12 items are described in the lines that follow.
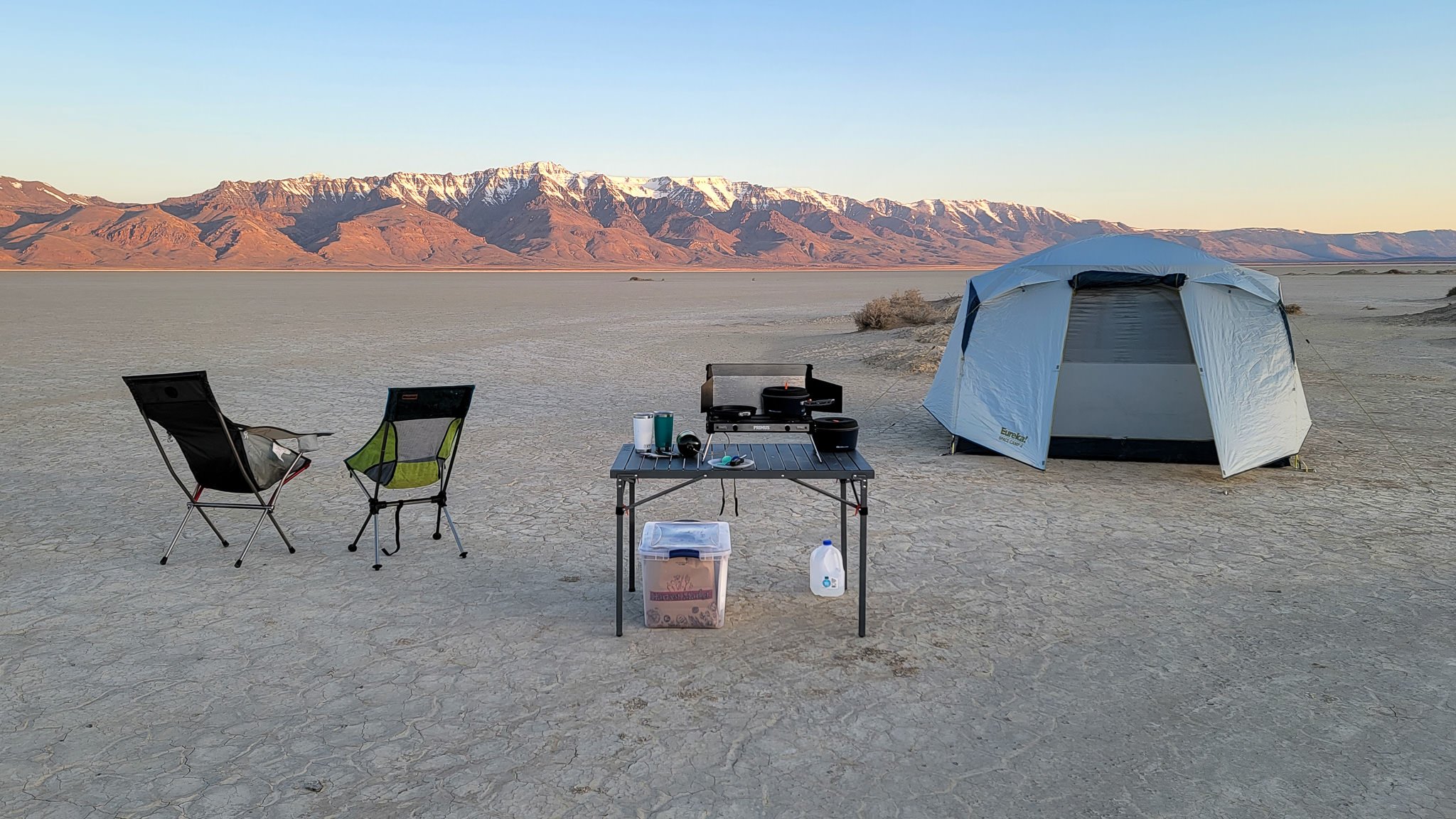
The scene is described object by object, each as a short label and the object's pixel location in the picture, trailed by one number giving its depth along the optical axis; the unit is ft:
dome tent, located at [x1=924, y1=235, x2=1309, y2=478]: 26.89
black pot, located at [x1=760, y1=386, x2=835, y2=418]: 17.60
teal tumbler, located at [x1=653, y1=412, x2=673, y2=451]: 15.98
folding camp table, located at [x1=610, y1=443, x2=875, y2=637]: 14.88
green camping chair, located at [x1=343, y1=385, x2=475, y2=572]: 18.66
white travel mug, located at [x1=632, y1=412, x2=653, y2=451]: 16.08
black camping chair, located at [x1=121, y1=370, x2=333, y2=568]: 17.62
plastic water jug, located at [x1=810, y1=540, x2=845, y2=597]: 16.85
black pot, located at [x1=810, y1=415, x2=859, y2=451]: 16.01
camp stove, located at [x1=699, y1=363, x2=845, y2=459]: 17.72
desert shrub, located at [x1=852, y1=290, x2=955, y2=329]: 78.84
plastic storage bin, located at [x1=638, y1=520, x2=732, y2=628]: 15.03
